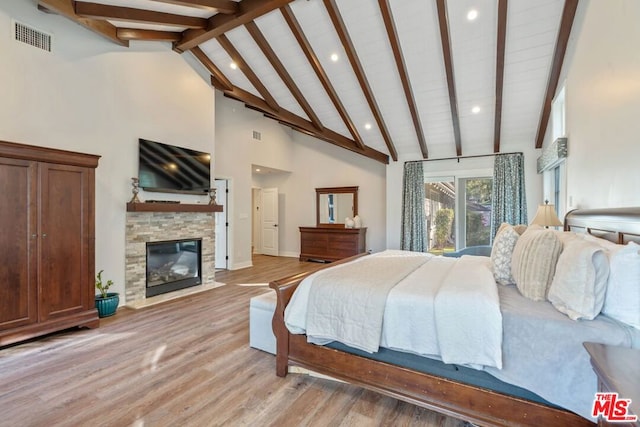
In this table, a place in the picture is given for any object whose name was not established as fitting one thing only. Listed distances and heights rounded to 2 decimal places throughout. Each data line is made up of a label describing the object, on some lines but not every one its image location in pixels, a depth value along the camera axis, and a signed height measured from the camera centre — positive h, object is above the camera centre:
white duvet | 1.59 -0.61
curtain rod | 5.81 +1.17
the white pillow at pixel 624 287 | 1.38 -0.35
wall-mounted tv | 4.16 +0.66
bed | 1.43 -0.92
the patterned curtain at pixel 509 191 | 5.63 +0.43
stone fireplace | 4.06 -0.42
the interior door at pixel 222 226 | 6.28 -0.29
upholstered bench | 2.65 -1.00
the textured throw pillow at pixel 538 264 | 1.80 -0.31
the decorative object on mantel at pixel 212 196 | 5.11 +0.29
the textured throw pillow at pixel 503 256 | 2.19 -0.32
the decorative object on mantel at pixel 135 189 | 4.04 +0.32
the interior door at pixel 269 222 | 8.52 -0.26
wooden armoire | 2.66 -0.28
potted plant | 3.50 -1.05
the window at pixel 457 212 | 6.12 +0.04
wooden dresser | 7.06 -0.72
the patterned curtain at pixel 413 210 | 6.48 +0.08
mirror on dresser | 7.60 +0.21
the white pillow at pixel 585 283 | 1.47 -0.35
